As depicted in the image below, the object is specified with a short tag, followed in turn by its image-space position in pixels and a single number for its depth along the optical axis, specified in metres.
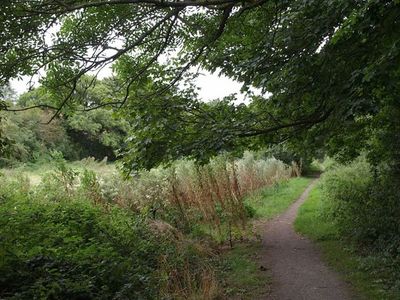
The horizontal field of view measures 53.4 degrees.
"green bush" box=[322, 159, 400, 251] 9.08
